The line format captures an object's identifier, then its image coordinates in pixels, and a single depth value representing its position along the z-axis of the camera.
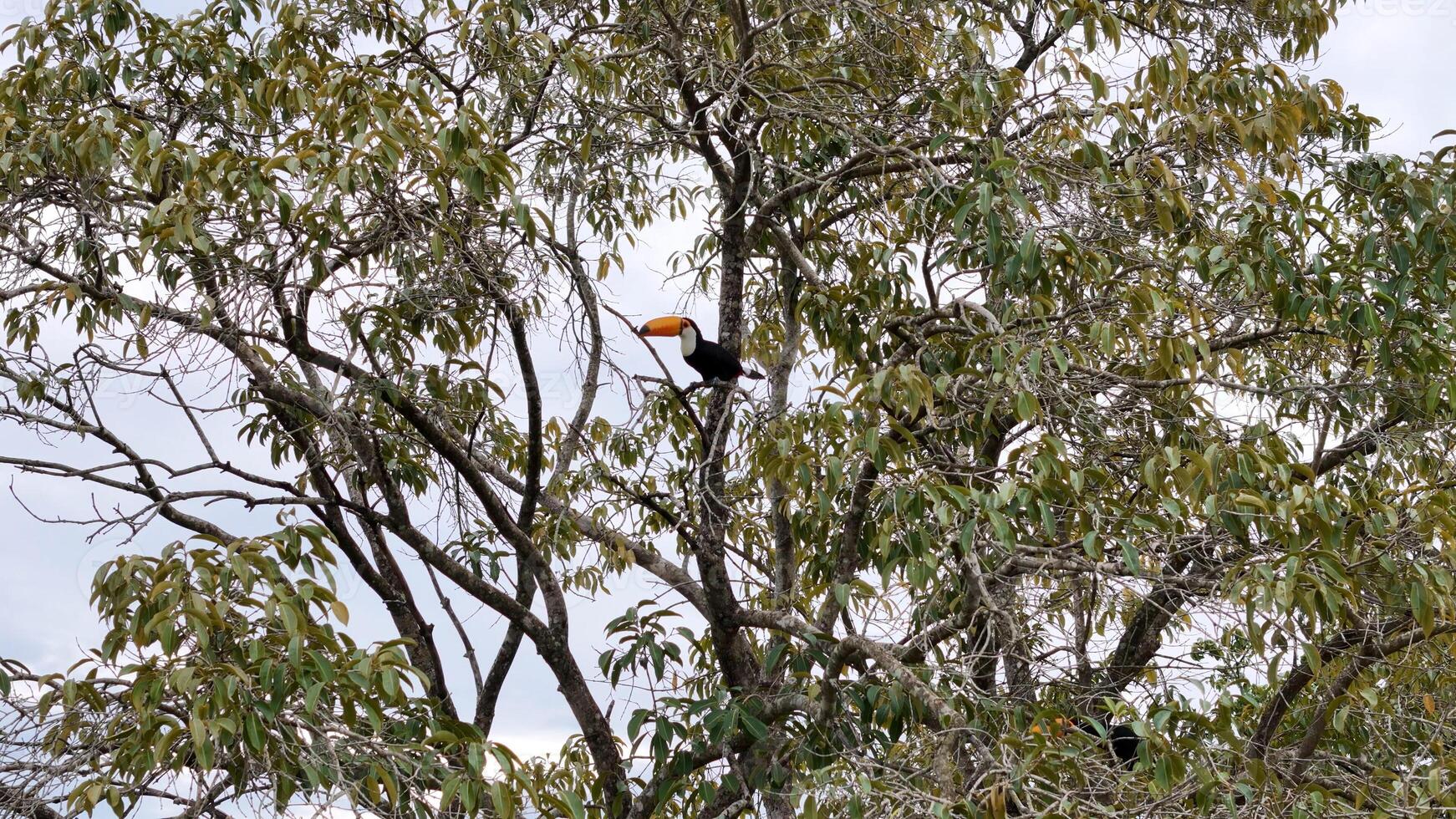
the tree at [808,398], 6.04
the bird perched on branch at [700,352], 9.84
